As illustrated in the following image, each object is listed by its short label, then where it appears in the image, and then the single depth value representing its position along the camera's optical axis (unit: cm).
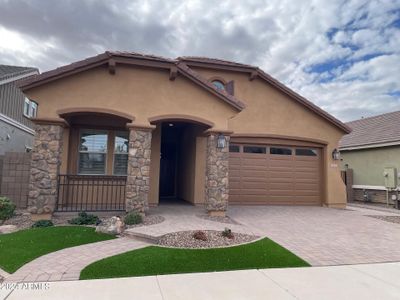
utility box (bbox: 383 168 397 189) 1509
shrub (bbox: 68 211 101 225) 800
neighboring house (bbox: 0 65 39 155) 1423
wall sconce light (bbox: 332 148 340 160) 1363
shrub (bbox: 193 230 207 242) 645
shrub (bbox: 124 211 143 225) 774
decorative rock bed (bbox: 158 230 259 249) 616
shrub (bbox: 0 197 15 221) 790
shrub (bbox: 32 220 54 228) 752
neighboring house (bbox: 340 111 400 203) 1611
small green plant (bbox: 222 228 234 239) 679
